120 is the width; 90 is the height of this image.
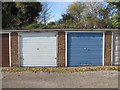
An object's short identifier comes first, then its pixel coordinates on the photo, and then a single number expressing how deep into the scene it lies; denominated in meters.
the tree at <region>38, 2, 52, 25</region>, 38.06
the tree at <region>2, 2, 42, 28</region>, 31.99
